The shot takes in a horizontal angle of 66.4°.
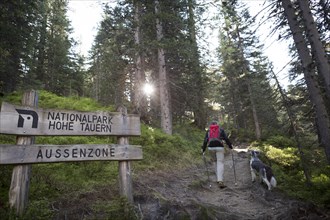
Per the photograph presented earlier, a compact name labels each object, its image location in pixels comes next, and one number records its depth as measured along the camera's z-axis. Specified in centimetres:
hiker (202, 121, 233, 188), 905
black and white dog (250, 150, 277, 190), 822
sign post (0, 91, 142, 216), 436
